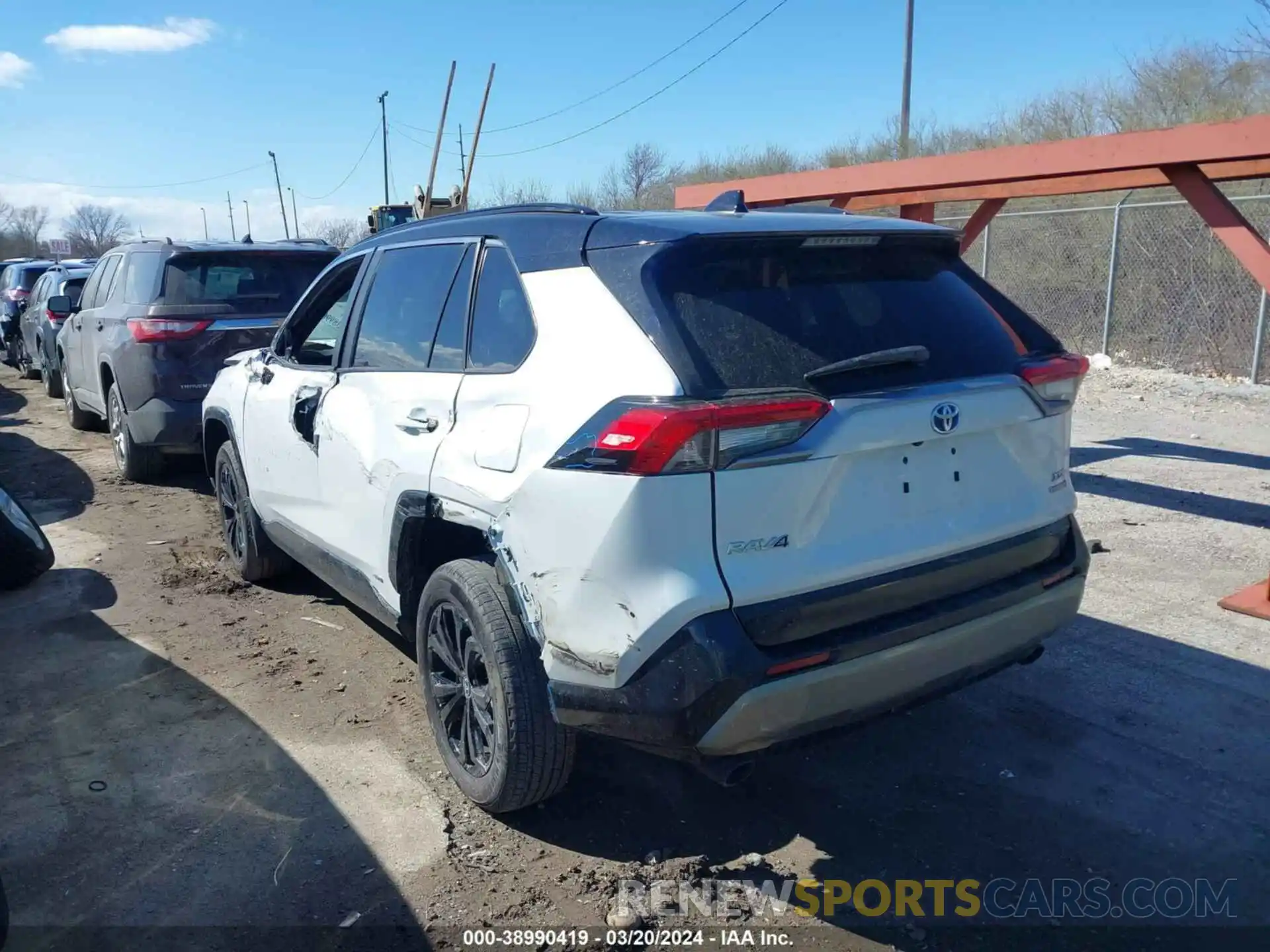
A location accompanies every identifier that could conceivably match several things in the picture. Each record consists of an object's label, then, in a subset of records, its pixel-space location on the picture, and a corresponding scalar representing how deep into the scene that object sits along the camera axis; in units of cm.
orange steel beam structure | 493
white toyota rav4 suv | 253
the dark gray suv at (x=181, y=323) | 729
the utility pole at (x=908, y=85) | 2538
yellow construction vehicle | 1984
